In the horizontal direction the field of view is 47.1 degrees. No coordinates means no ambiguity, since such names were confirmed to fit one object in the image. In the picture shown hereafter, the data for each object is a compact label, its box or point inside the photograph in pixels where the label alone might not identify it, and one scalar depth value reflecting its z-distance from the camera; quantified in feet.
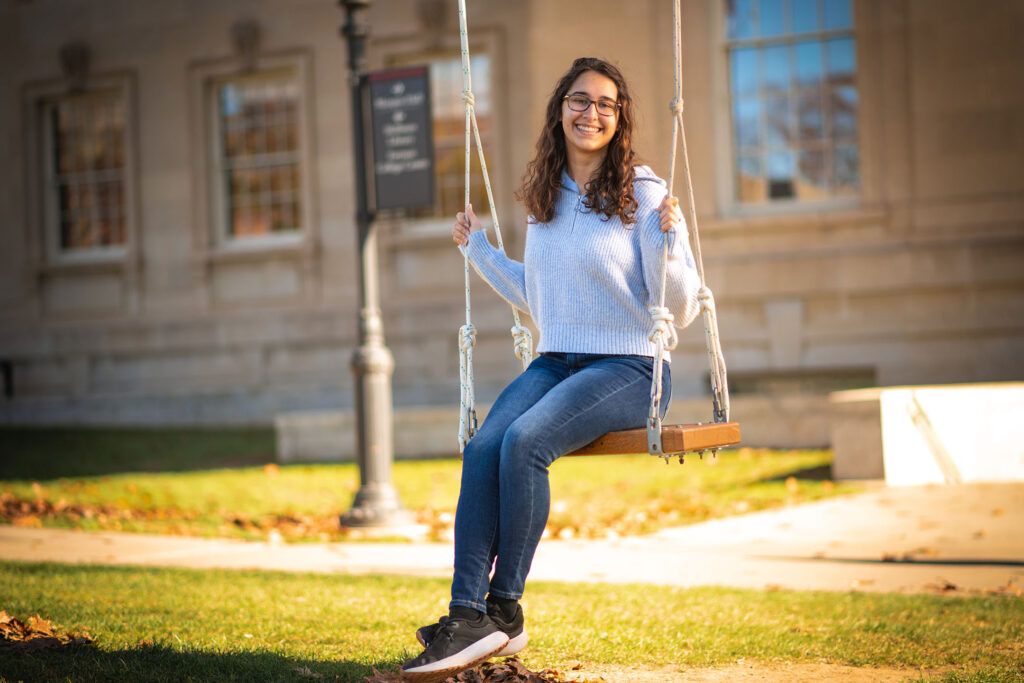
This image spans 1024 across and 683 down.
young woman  12.92
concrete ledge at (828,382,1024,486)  32.96
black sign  30.55
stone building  47.21
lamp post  29.94
